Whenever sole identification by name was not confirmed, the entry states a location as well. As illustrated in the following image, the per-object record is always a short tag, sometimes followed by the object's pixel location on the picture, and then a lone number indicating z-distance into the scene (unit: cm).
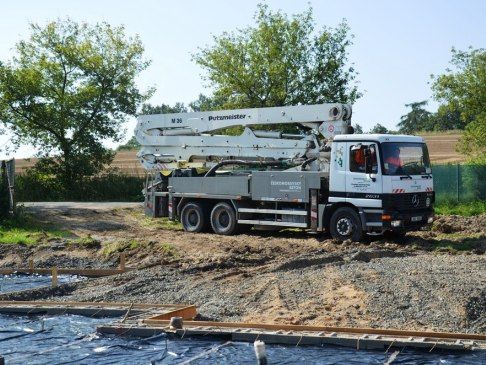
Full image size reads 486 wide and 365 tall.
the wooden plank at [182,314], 1184
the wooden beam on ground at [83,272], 1733
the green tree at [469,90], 3328
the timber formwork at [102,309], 1217
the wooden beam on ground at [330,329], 1020
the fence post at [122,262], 1730
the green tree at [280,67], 3881
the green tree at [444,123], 6438
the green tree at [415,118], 7488
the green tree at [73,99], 4031
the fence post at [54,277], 1553
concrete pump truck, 1991
